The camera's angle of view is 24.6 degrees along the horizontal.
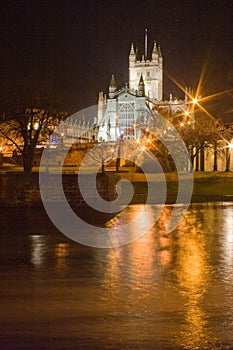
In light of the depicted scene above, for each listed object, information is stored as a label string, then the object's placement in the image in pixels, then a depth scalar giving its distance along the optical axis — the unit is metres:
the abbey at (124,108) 119.05
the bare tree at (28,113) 34.84
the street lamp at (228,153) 49.64
